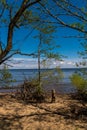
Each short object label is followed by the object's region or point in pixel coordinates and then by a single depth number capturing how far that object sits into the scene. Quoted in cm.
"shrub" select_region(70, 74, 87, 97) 500
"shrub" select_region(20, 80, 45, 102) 549
